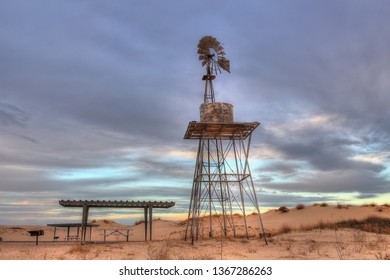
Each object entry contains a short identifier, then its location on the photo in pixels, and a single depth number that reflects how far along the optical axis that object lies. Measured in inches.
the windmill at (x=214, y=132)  796.0
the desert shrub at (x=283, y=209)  1850.6
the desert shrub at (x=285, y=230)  1104.5
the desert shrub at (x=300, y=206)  1787.6
